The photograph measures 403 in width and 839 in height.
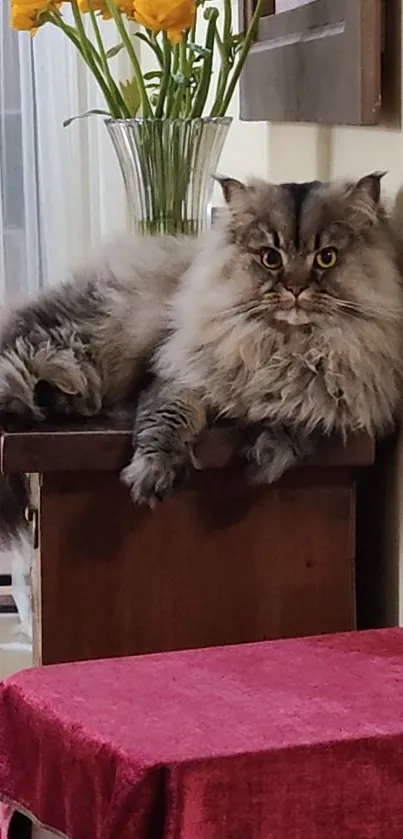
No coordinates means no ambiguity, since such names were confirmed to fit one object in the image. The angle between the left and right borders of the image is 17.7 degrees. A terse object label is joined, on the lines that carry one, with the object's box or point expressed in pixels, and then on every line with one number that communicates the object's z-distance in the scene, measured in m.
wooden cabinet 1.42
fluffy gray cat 1.38
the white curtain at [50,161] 2.63
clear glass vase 1.78
